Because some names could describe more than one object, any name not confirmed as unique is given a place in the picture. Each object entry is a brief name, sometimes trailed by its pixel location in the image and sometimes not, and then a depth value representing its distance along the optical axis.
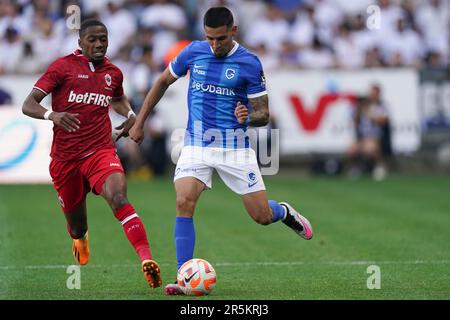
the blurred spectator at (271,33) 25.73
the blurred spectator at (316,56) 25.12
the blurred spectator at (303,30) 25.73
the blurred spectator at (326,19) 25.94
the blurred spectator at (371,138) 24.23
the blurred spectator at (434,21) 26.72
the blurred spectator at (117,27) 25.06
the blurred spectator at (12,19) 24.49
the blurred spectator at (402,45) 25.83
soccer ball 9.52
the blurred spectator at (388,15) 26.05
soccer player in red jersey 10.17
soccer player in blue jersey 10.20
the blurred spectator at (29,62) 23.84
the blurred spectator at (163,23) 25.48
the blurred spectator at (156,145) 23.64
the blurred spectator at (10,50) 23.98
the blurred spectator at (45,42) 24.06
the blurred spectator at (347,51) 25.30
